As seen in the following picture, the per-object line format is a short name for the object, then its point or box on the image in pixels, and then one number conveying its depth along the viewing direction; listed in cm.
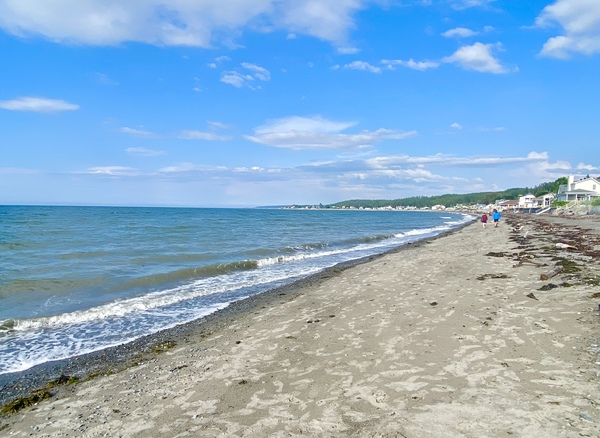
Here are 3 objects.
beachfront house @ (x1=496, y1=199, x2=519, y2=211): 13035
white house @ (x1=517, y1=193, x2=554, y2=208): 11451
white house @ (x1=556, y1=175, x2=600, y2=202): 8262
